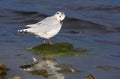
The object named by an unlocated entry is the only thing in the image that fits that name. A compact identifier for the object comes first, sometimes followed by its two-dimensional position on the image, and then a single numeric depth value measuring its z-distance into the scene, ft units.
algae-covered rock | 63.67
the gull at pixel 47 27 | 63.94
